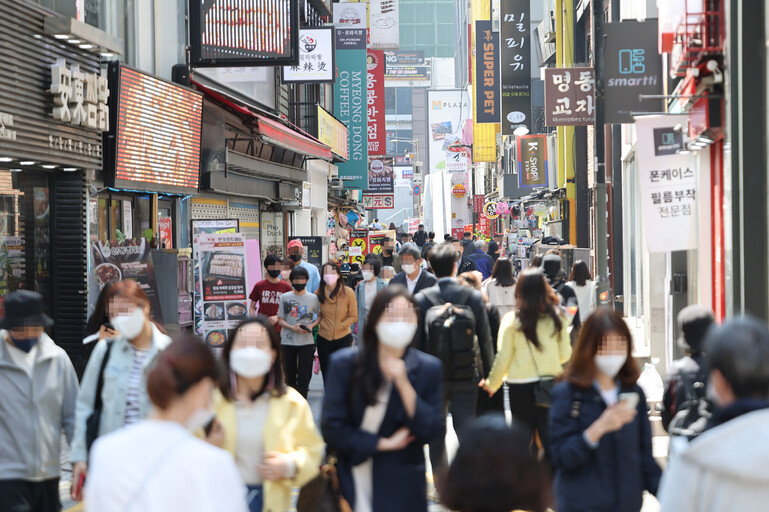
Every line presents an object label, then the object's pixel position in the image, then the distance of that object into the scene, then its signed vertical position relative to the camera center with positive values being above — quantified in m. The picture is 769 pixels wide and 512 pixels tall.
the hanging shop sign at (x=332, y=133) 29.03 +3.85
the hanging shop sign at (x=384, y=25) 45.22 +10.59
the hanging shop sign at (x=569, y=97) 20.42 +3.20
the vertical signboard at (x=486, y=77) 46.69 +8.24
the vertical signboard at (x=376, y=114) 40.88 +5.84
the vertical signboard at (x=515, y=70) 33.88 +6.26
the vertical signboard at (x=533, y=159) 34.53 +3.34
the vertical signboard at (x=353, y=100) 35.06 +5.83
